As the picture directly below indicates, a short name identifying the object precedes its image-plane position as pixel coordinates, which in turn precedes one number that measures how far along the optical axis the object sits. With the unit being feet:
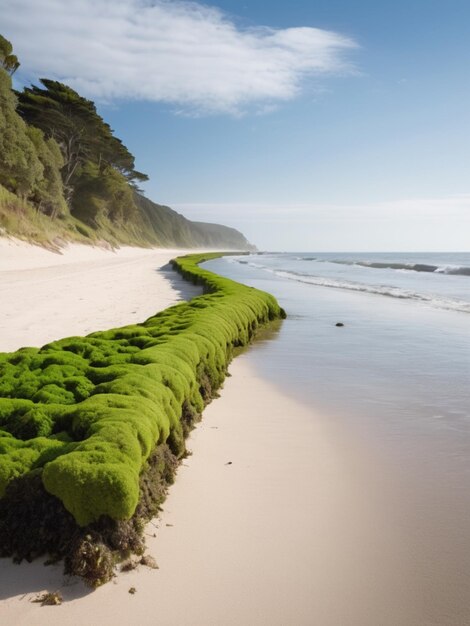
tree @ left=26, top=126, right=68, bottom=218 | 137.90
